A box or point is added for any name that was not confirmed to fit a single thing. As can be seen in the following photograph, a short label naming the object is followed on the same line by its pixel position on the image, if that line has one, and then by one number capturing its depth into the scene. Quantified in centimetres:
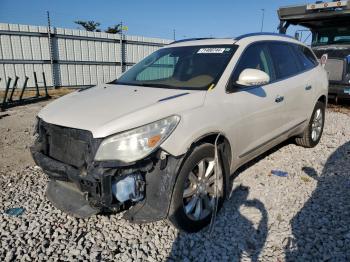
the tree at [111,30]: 3016
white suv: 243
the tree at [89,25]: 3412
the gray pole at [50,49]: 1259
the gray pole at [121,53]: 1482
